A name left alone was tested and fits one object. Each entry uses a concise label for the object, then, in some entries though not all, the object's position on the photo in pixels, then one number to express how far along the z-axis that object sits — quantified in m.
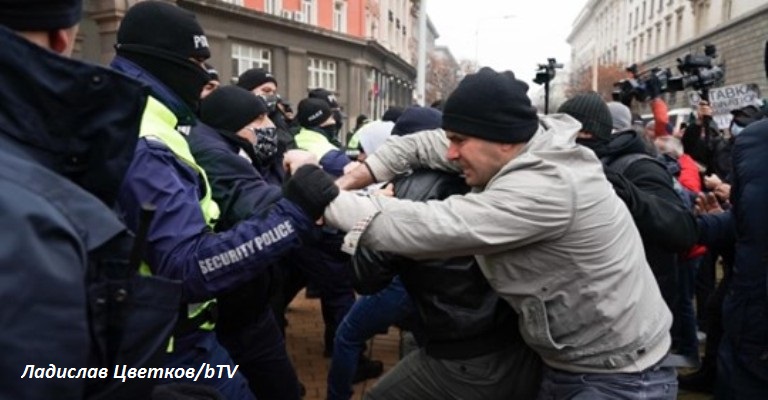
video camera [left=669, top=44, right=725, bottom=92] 6.29
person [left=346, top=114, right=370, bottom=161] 6.55
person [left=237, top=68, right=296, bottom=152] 5.70
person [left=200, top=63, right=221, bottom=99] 4.34
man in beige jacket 2.22
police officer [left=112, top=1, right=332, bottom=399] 2.10
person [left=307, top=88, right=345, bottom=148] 7.31
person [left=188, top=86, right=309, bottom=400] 2.75
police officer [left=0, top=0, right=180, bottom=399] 1.02
